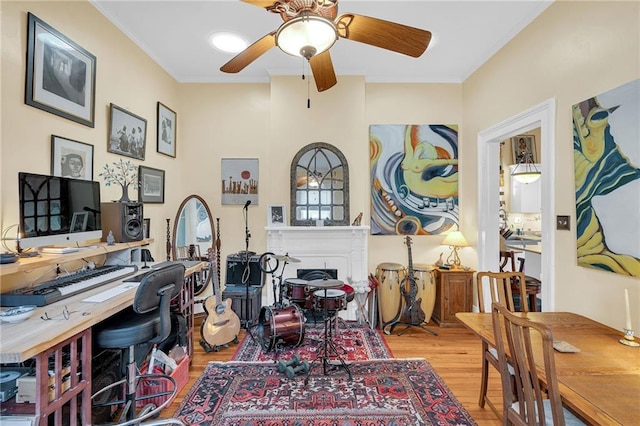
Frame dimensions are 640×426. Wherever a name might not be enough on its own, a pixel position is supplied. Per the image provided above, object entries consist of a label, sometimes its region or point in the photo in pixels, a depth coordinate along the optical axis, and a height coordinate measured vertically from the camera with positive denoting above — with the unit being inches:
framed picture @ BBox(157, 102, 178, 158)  133.0 +41.3
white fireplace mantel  143.6 -15.2
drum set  94.3 -35.5
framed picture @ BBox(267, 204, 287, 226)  145.5 +1.0
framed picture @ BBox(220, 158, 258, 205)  151.4 +18.1
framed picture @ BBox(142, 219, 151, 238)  120.3 -4.2
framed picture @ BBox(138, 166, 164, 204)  120.1 +13.8
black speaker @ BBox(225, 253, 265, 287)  138.4 -25.1
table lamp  137.5 -11.7
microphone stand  130.1 -26.4
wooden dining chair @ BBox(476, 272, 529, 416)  79.8 -22.5
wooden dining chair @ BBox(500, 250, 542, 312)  123.6 -28.7
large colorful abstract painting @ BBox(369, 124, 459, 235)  150.4 +17.6
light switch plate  85.3 -1.7
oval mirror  144.0 -6.9
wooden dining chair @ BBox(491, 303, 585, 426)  41.7 -25.7
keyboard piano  60.2 -16.1
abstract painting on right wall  66.6 +9.5
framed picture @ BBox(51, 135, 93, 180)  79.9 +17.1
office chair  60.5 -23.5
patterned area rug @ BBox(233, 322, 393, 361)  106.6 -50.5
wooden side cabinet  135.4 -36.0
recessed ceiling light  114.8 +70.9
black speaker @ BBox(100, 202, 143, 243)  90.8 -1.3
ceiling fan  57.8 +39.7
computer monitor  62.1 +1.7
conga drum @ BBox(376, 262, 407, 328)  135.3 -35.7
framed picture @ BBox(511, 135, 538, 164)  188.7 +44.7
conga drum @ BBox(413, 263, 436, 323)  135.6 -32.9
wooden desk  44.9 -20.0
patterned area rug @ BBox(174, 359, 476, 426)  74.9 -51.2
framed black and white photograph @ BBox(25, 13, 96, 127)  72.7 +39.2
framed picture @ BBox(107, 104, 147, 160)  102.4 +31.4
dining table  39.7 -25.7
